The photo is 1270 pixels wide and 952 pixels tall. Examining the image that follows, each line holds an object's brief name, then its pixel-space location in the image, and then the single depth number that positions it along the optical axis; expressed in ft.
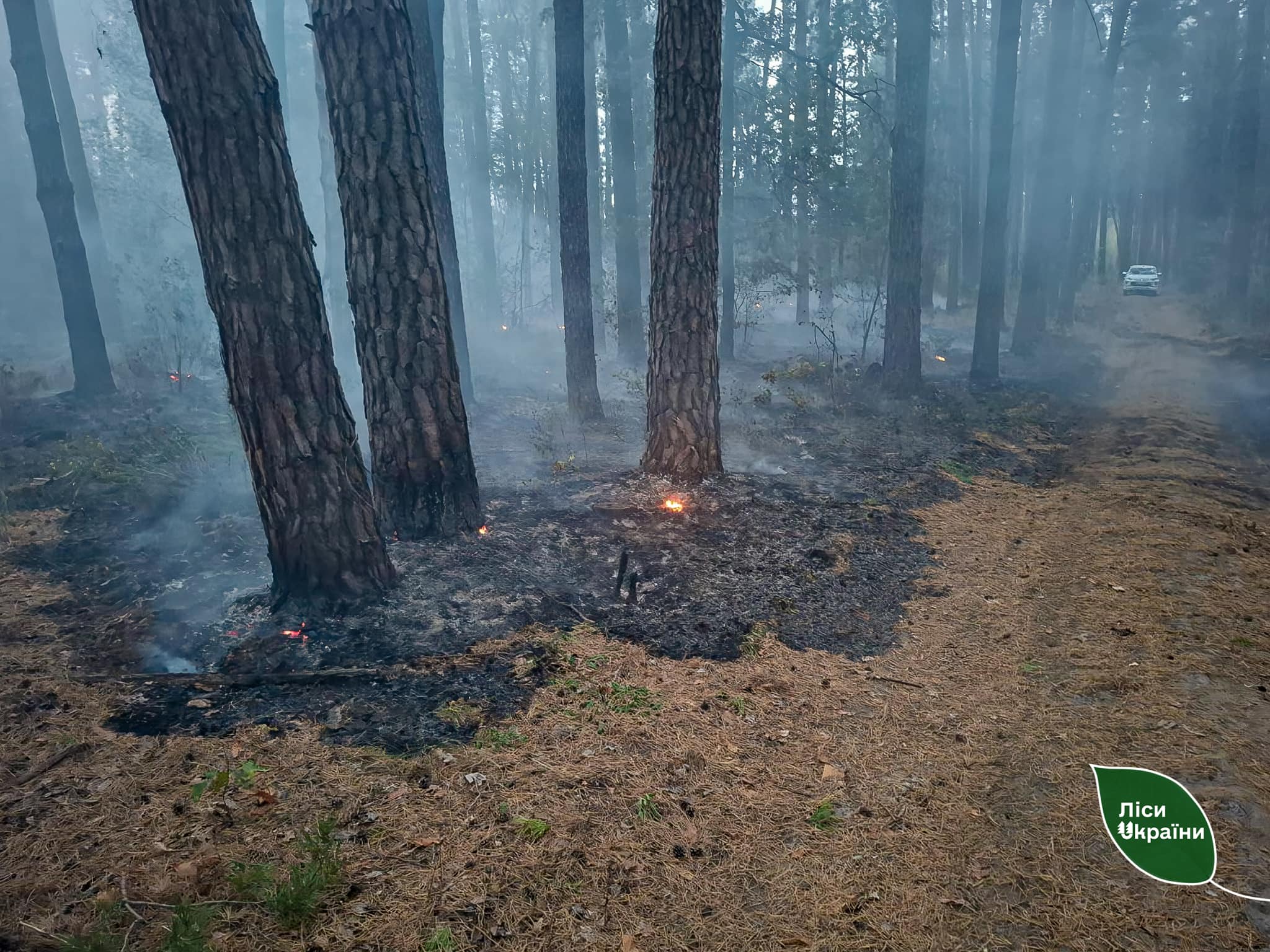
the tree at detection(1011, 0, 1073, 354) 64.03
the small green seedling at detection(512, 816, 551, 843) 10.91
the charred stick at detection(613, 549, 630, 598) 19.89
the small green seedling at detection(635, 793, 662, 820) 11.64
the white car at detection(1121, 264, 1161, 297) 117.19
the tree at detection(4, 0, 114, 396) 40.34
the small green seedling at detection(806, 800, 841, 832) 11.75
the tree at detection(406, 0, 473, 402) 36.50
